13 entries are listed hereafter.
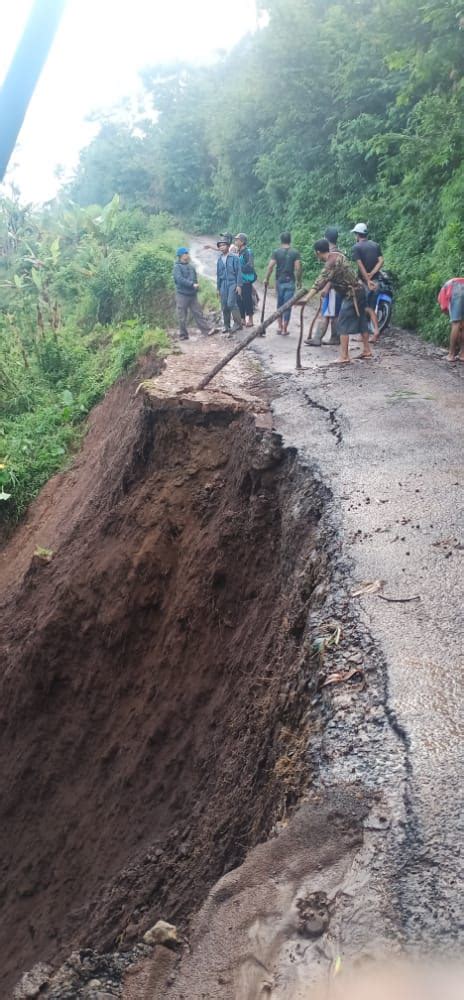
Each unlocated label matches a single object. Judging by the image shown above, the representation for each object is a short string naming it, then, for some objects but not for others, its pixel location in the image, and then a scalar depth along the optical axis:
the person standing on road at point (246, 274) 13.28
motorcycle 11.80
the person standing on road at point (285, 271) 12.27
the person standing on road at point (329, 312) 10.72
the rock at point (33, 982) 4.14
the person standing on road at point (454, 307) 9.46
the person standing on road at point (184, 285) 13.11
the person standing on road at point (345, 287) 9.59
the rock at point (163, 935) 3.07
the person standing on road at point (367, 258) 10.73
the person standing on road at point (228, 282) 12.91
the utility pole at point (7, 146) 1.30
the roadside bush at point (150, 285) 15.99
